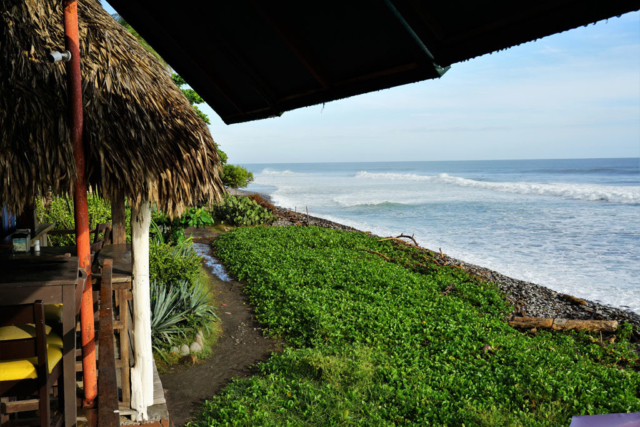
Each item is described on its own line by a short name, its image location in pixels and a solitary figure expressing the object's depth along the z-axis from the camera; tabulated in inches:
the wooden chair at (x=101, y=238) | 198.2
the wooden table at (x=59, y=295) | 89.3
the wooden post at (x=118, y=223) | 200.8
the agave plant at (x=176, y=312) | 241.0
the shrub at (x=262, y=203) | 828.4
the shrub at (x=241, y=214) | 666.2
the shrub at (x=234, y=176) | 837.8
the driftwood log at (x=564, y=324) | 293.7
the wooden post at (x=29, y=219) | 232.1
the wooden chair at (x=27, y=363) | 82.0
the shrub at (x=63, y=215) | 325.7
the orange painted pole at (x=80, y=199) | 95.0
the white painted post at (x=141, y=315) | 152.3
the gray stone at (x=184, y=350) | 235.8
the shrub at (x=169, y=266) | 294.7
